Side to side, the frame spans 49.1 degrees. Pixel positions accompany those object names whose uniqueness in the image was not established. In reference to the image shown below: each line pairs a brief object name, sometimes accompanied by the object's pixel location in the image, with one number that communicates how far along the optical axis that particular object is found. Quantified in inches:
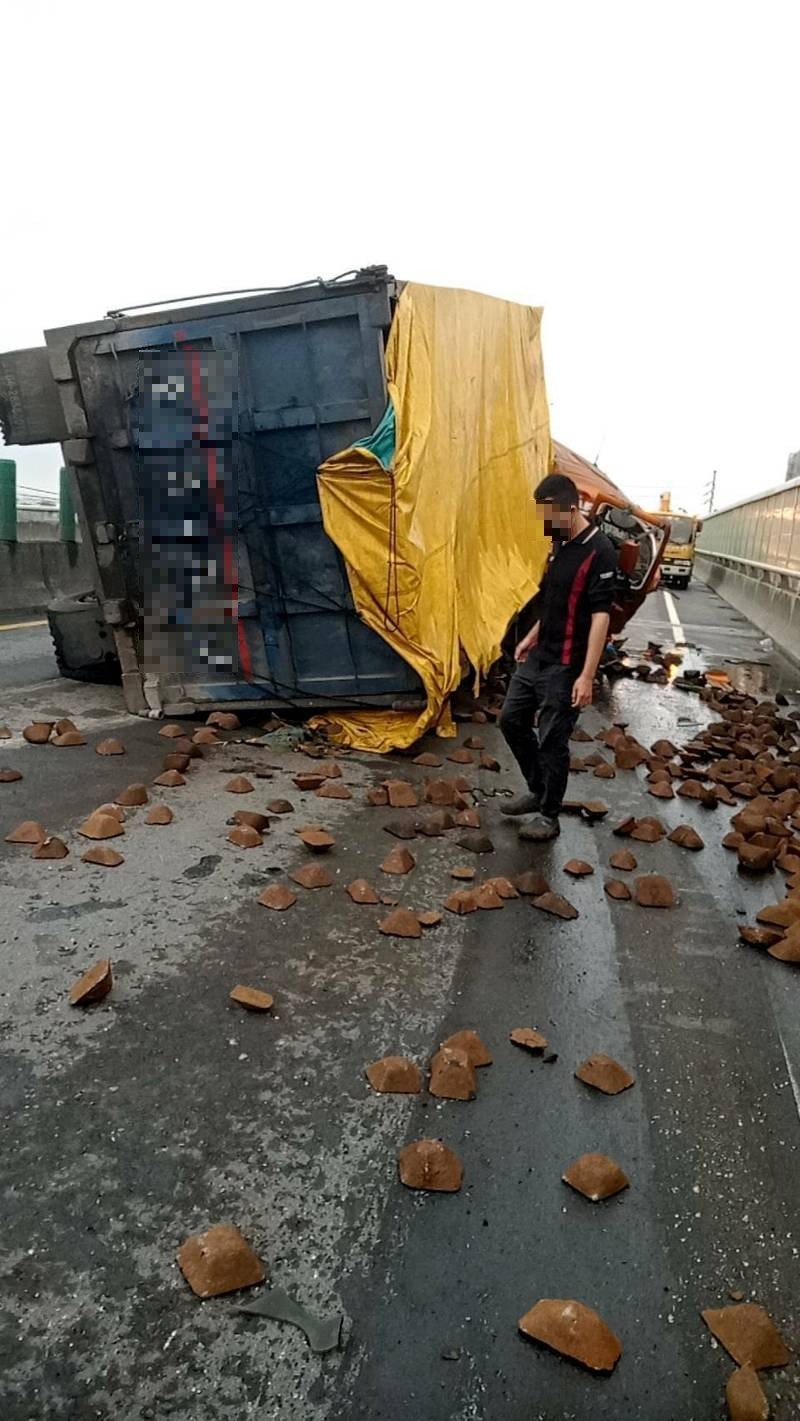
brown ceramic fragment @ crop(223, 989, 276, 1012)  106.6
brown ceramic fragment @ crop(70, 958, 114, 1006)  105.3
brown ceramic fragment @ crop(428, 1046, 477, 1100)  94.3
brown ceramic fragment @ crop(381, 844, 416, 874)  151.1
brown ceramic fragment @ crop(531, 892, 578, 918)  139.4
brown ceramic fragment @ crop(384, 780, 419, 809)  185.5
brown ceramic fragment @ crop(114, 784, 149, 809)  176.4
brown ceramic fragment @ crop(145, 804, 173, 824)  166.0
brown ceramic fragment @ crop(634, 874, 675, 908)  145.3
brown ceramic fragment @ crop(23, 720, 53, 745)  220.4
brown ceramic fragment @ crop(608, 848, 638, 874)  160.6
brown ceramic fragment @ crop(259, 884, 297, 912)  134.6
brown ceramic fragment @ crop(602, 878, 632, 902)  147.5
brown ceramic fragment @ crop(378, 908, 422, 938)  128.8
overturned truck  208.2
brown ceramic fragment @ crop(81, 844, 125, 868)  146.1
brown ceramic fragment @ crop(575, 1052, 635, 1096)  96.9
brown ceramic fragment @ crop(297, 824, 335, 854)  155.0
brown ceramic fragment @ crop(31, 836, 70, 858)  147.9
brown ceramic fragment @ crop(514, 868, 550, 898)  145.7
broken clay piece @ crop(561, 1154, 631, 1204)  81.7
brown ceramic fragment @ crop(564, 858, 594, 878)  156.9
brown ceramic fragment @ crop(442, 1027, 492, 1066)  100.1
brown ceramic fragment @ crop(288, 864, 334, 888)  143.8
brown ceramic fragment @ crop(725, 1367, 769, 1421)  62.7
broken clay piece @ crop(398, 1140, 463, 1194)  81.8
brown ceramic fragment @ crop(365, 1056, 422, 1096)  94.5
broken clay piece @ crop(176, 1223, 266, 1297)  70.0
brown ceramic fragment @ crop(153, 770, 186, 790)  189.3
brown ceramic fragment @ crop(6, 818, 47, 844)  154.0
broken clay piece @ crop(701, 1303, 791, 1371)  67.1
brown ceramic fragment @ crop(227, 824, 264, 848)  157.8
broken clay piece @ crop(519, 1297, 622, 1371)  66.0
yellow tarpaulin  210.1
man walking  170.1
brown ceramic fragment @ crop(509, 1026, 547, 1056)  103.3
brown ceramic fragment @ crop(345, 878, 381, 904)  139.4
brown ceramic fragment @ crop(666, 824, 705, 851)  172.7
